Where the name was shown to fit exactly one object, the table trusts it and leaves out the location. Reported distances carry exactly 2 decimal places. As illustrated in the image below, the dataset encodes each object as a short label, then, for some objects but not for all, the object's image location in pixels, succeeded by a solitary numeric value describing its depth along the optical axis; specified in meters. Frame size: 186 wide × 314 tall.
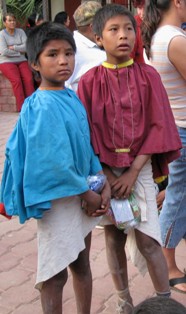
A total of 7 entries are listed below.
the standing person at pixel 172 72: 2.82
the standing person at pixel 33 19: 10.20
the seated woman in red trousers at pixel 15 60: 9.43
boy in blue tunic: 2.21
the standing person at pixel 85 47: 3.58
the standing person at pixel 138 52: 4.23
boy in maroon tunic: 2.49
